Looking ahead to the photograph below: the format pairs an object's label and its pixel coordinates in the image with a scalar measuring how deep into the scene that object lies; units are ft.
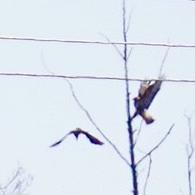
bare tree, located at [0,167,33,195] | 111.02
